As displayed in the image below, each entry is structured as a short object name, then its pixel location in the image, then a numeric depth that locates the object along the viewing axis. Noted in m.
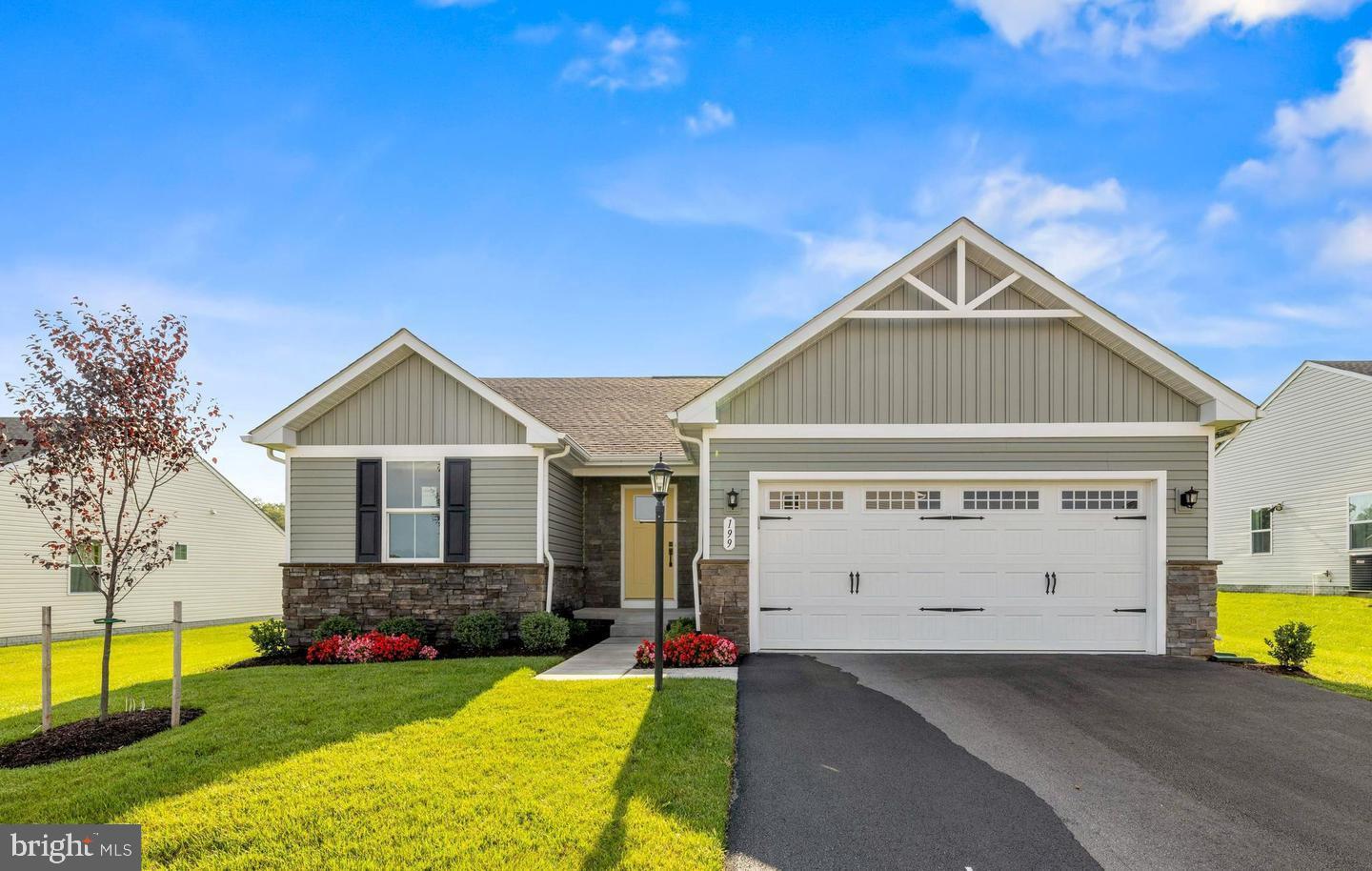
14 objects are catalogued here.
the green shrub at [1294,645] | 9.90
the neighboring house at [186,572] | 17.19
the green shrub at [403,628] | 11.66
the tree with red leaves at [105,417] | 6.95
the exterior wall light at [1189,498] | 10.30
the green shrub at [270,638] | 11.68
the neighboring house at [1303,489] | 19.08
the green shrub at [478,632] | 11.35
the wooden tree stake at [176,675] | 7.09
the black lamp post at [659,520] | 8.04
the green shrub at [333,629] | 11.73
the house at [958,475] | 10.49
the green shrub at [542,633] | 11.23
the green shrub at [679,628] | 11.16
